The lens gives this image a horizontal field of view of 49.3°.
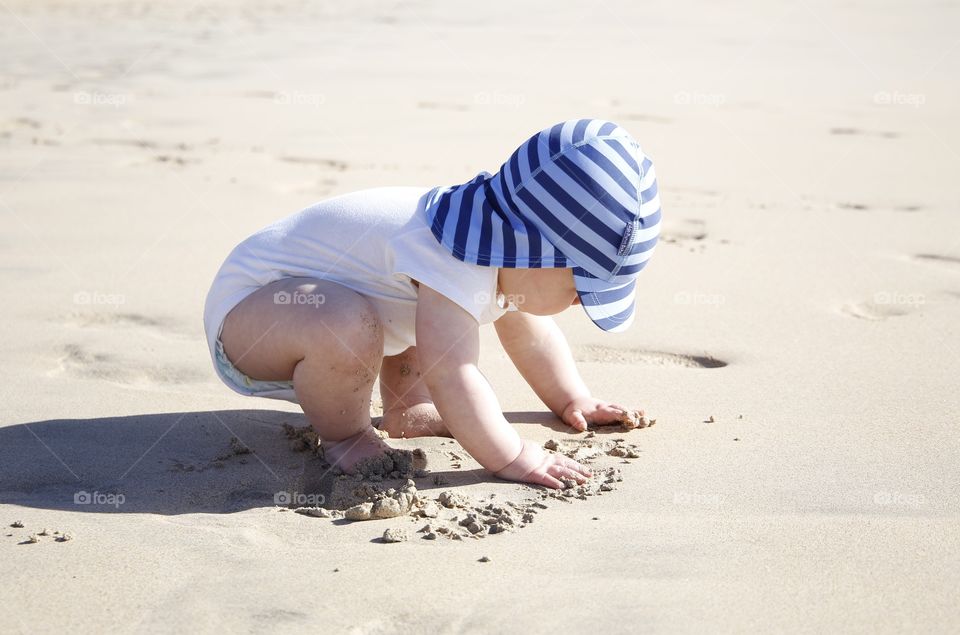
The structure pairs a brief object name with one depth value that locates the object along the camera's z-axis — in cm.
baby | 204
